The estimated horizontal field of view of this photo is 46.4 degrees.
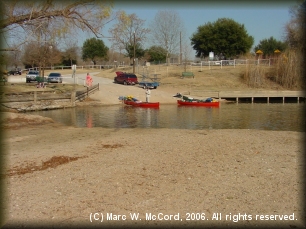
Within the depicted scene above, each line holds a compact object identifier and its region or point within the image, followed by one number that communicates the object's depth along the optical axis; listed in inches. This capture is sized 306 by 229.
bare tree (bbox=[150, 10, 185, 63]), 2933.1
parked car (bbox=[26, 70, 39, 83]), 2006.6
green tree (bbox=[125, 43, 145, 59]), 3282.5
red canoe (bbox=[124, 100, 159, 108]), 1293.1
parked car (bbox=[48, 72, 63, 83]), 1995.6
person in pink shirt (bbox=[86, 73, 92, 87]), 1562.5
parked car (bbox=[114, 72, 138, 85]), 1968.5
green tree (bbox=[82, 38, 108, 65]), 3863.2
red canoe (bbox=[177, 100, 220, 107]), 1368.1
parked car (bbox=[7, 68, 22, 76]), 2694.6
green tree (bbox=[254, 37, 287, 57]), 3696.9
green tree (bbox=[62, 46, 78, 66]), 3453.5
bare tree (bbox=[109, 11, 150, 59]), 2783.0
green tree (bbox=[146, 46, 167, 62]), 3266.5
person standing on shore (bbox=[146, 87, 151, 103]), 1323.8
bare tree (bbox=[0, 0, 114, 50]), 711.7
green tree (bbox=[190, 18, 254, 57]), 3152.1
